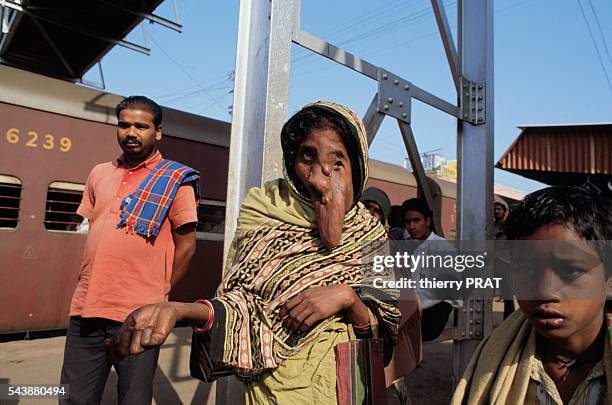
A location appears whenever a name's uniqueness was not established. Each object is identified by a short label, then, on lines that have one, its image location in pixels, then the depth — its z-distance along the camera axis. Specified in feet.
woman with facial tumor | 3.61
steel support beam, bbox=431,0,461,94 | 8.12
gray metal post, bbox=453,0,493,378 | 8.37
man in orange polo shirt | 5.85
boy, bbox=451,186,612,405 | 2.91
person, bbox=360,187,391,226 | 12.09
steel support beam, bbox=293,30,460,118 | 5.76
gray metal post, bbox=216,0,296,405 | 5.36
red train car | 14.53
